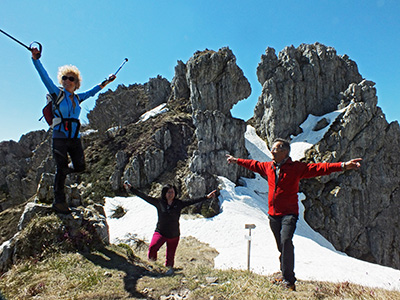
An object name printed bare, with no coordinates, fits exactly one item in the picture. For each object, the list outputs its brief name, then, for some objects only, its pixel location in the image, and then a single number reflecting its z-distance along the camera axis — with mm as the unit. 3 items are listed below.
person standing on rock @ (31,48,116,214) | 5316
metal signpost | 9923
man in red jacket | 4707
